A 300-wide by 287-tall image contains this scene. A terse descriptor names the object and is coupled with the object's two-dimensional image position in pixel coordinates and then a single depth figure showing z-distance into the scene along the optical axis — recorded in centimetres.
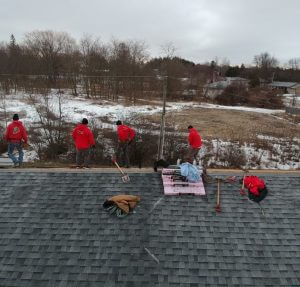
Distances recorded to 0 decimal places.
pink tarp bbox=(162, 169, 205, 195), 517
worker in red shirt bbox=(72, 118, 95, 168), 789
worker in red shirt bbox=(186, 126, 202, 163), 928
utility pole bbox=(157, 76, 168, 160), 1025
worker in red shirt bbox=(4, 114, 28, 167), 864
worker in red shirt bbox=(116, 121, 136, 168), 876
